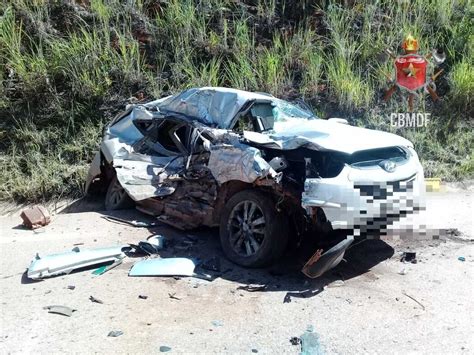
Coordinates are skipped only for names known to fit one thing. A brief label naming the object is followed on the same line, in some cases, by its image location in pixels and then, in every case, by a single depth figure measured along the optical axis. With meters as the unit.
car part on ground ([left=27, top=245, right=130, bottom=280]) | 5.13
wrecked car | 4.70
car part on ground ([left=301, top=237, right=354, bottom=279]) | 4.56
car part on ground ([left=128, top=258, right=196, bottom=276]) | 5.17
